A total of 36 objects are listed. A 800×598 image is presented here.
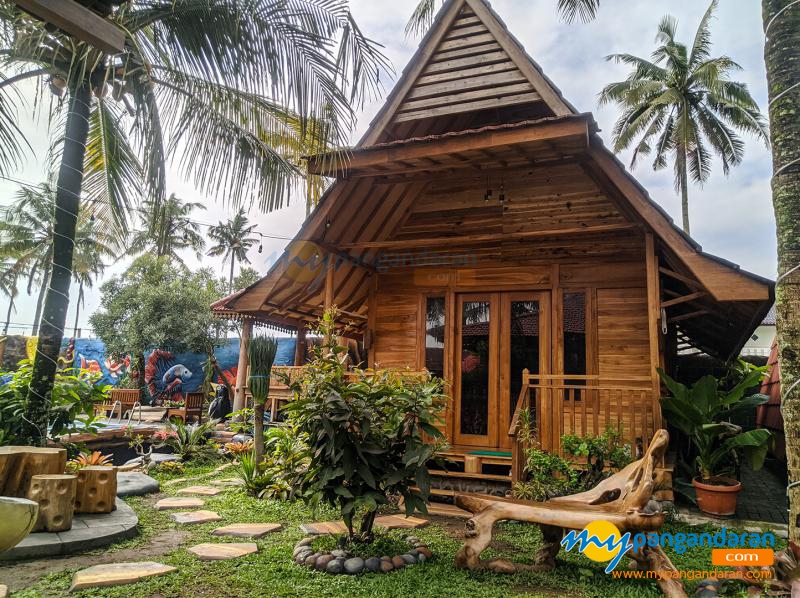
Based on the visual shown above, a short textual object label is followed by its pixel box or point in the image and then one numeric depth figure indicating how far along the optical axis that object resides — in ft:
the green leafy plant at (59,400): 18.29
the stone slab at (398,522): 18.66
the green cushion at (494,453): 24.48
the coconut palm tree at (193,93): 17.42
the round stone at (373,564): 13.89
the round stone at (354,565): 13.74
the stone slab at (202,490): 23.78
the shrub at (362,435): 14.26
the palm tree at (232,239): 148.87
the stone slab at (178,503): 21.06
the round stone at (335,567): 13.76
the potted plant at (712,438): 19.27
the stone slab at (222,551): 14.79
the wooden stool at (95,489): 17.44
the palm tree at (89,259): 89.62
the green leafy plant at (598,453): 19.35
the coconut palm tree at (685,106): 71.92
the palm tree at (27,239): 75.15
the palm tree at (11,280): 68.29
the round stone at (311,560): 14.20
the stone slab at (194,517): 18.98
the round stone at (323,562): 13.97
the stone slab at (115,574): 12.21
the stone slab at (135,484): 22.54
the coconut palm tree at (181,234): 104.60
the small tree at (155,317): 74.64
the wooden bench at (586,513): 12.65
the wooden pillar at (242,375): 45.98
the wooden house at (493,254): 21.03
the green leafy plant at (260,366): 23.65
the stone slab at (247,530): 17.15
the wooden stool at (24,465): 15.31
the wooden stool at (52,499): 15.06
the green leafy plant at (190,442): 32.07
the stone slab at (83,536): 13.99
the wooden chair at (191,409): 45.20
